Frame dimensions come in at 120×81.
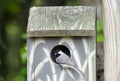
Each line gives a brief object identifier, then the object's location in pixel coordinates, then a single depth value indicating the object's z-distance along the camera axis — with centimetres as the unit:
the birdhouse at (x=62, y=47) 476
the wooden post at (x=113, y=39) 478
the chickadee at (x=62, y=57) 476
